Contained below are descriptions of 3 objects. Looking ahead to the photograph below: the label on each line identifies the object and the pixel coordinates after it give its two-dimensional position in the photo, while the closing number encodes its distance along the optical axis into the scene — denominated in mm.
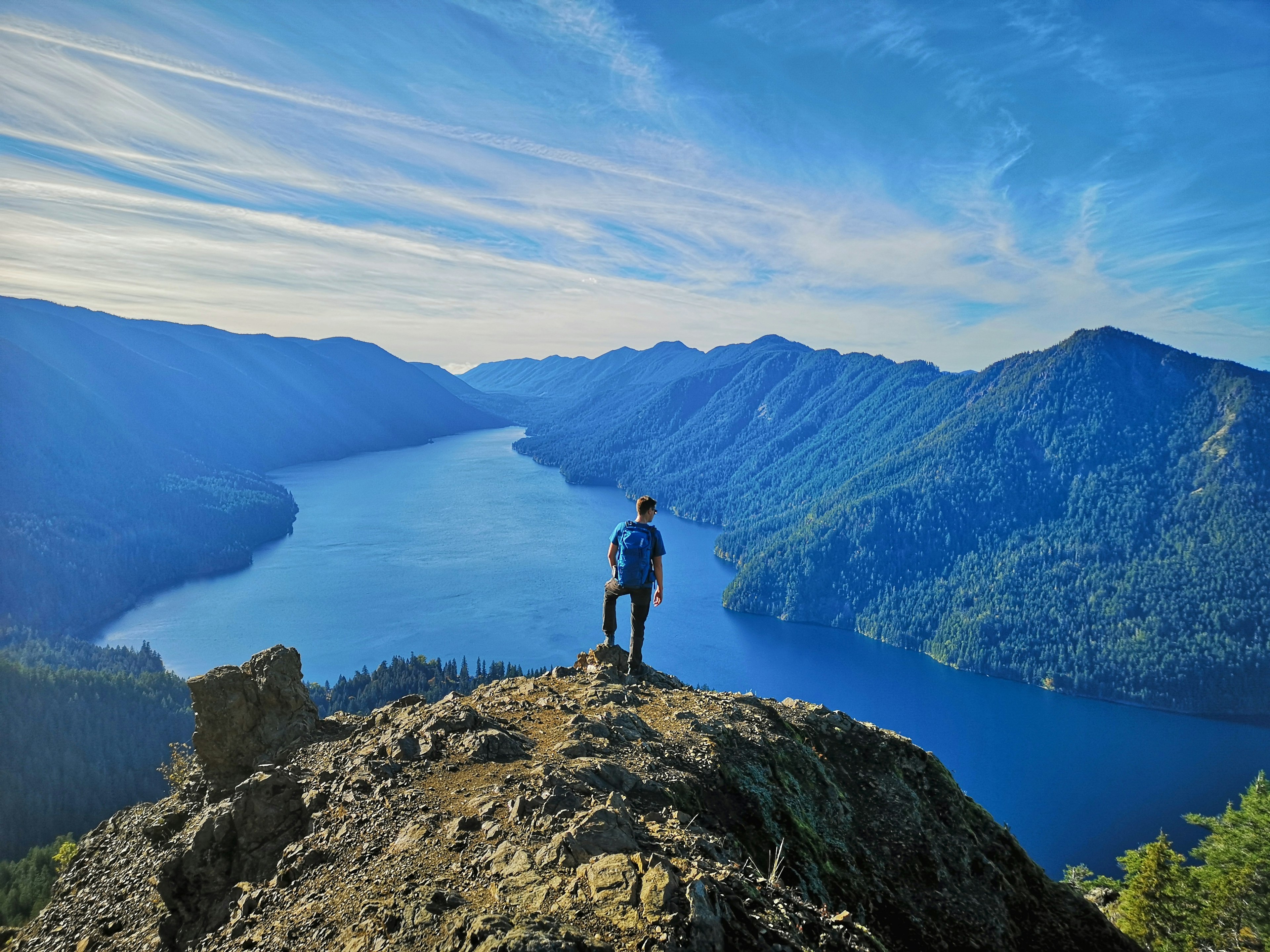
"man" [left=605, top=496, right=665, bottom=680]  11664
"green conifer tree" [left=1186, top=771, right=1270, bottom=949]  18219
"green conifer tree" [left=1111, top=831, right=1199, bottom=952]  19219
